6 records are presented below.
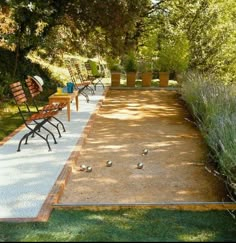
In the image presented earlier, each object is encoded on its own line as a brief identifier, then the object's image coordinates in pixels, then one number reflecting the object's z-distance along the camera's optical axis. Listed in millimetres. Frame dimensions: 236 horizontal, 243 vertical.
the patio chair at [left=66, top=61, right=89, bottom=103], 10320
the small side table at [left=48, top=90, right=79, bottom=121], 7597
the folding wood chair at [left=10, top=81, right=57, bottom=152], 5903
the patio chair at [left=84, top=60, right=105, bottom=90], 15133
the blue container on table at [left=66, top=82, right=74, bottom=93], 8195
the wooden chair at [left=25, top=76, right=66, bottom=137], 7042
